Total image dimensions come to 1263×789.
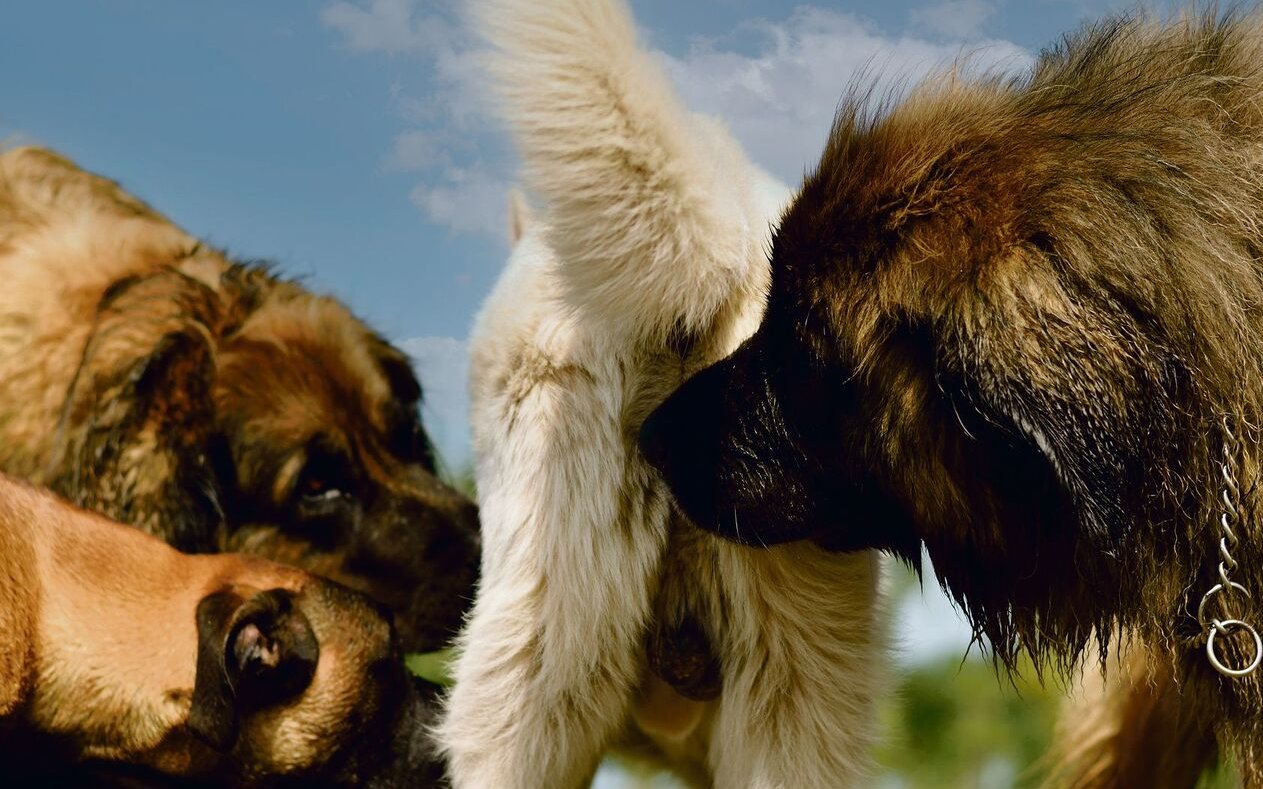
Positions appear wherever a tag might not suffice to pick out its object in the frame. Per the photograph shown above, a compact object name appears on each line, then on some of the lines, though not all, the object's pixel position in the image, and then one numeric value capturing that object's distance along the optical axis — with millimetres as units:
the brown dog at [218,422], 4000
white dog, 2592
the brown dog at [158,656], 3166
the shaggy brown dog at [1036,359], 2217
